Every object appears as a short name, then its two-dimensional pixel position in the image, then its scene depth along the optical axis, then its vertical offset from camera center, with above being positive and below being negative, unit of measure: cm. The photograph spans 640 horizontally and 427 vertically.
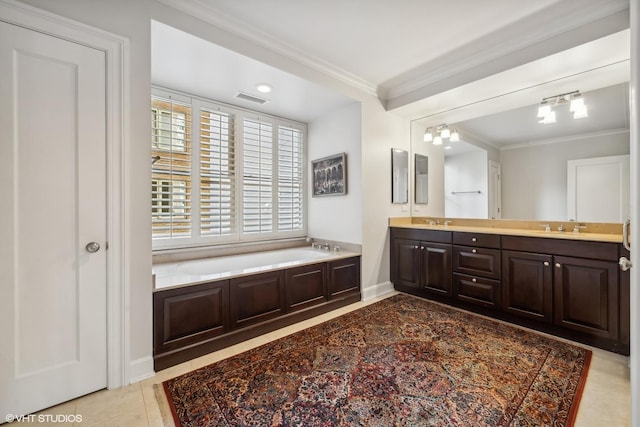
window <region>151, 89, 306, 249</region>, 288 +47
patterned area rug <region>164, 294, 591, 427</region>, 150 -107
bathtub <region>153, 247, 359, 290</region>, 216 -51
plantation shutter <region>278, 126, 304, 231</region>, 377 +48
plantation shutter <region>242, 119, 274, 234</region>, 344 +46
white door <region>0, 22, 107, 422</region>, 147 -3
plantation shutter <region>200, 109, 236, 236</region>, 312 +46
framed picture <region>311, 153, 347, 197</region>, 343 +50
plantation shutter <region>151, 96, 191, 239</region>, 282 +47
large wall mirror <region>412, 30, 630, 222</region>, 239 +82
